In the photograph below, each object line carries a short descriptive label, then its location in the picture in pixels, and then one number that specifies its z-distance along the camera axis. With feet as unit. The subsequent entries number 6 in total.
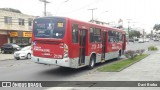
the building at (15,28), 99.12
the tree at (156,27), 276.06
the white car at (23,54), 53.89
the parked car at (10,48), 79.66
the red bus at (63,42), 27.37
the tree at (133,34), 293.64
